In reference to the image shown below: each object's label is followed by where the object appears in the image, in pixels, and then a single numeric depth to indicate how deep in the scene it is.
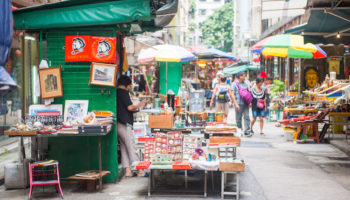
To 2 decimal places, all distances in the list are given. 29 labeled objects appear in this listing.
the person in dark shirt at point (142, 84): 20.30
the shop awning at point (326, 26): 11.49
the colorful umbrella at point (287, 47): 13.28
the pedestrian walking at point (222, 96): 13.95
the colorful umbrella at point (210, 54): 20.72
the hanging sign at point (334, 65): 17.94
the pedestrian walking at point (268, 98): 20.21
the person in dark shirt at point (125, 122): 8.34
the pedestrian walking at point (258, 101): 14.13
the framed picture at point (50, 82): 7.86
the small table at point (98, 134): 7.01
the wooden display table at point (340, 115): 12.82
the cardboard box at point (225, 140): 7.95
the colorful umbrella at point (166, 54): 15.92
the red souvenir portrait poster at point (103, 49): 7.89
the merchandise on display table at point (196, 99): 16.53
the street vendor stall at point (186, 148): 7.03
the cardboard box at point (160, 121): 8.92
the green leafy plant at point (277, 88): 20.78
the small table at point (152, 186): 7.01
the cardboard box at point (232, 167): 6.81
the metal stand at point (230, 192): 6.85
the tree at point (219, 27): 63.31
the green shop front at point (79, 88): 7.75
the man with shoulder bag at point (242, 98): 14.00
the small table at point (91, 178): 7.34
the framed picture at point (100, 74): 7.91
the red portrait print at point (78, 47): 7.90
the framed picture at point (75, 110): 7.90
